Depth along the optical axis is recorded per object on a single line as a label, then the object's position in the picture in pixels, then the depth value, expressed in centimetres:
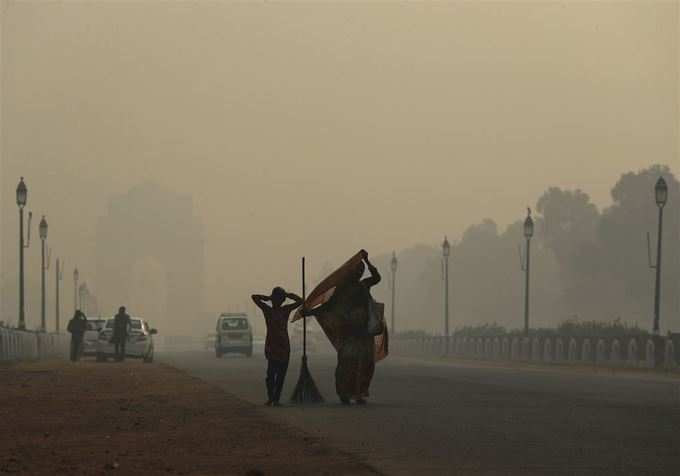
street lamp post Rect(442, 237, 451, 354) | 8497
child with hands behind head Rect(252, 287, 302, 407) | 2483
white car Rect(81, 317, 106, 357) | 6450
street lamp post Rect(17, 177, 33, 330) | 6681
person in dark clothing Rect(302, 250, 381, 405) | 2505
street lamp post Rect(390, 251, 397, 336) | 9981
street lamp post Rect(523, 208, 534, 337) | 6875
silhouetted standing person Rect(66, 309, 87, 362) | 6166
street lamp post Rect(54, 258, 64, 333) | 10992
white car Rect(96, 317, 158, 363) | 6128
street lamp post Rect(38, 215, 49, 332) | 8325
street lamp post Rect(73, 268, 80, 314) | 13356
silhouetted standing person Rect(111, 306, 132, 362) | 5791
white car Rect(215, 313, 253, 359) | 8069
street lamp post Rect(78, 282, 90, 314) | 13649
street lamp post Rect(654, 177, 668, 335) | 5153
